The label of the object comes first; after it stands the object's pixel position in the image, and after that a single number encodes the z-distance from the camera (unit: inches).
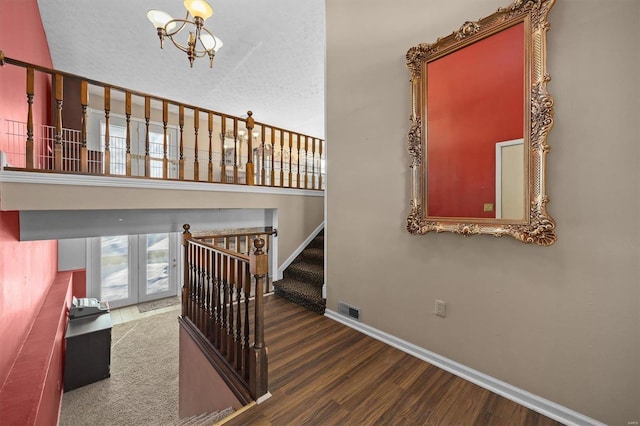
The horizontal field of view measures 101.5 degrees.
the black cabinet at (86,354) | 138.2
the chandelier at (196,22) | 94.0
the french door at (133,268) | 220.4
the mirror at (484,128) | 57.6
